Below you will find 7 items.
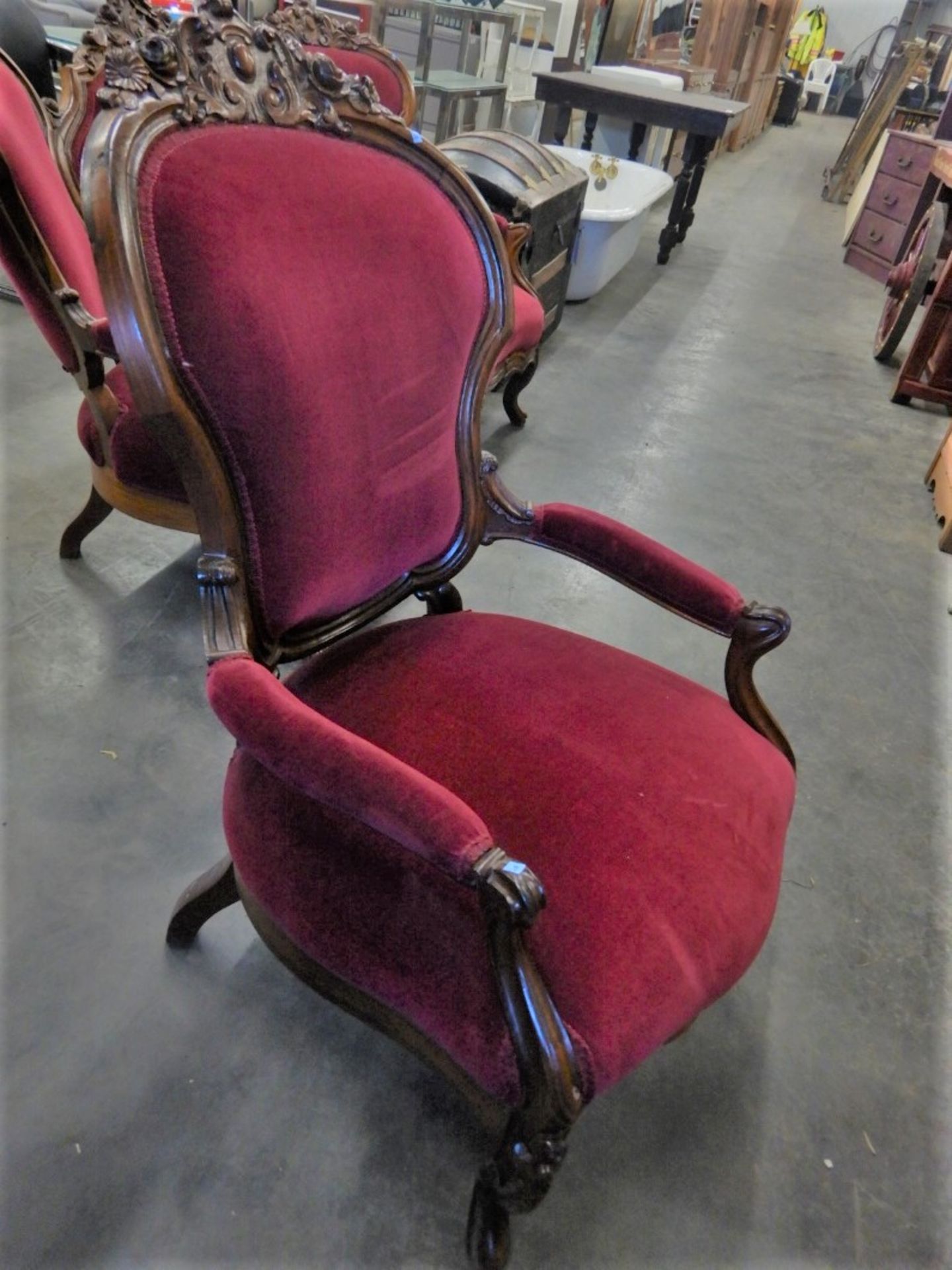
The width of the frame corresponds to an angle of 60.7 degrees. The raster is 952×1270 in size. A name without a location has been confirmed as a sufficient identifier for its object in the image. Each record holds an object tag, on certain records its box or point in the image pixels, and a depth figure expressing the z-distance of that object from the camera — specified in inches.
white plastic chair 507.5
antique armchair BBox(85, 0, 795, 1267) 27.0
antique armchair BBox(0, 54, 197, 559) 52.9
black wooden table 149.4
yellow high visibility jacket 500.1
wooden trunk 94.3
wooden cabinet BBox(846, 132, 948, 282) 165.2
